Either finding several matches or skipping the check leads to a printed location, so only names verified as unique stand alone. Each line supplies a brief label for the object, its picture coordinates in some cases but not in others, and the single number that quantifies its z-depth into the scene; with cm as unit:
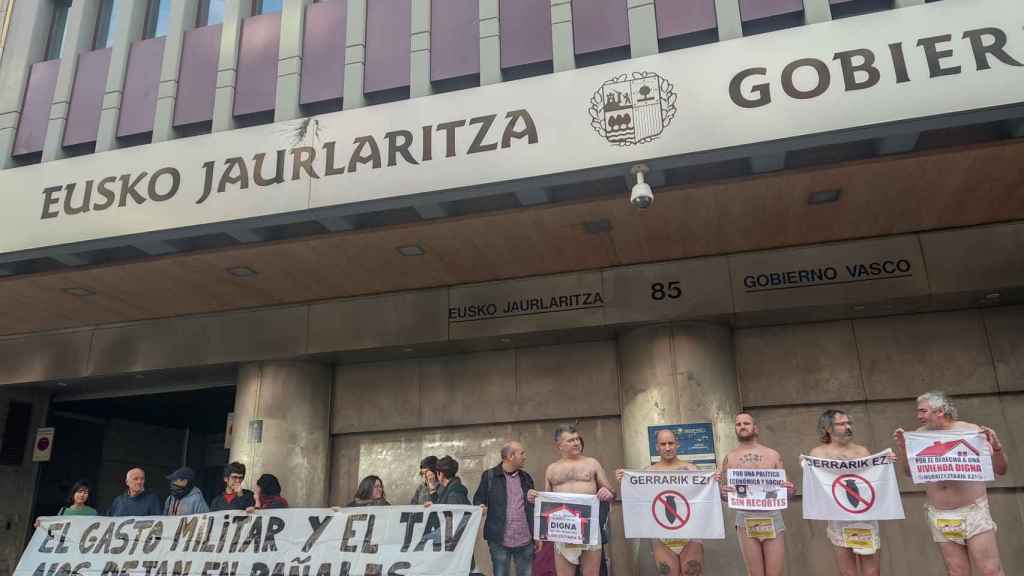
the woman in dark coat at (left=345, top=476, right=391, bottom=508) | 788
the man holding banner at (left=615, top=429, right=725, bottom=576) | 669
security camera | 732
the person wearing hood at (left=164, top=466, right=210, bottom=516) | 798
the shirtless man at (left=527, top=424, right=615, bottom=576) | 677
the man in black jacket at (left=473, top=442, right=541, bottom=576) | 729
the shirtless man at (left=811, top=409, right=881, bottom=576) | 625
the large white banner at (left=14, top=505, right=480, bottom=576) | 653
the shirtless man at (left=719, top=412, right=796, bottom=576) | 647
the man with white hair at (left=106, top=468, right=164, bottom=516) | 809
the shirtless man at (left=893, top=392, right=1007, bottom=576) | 579
